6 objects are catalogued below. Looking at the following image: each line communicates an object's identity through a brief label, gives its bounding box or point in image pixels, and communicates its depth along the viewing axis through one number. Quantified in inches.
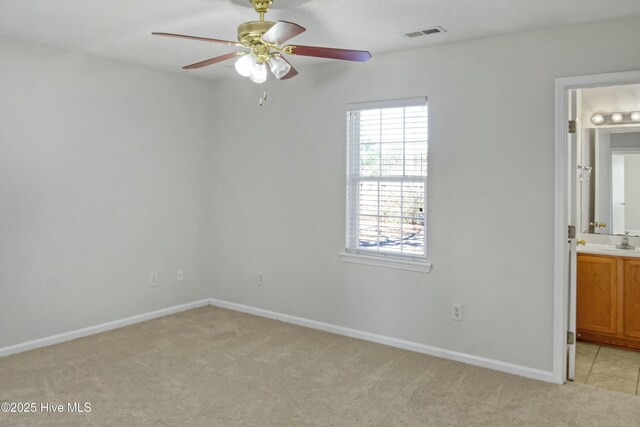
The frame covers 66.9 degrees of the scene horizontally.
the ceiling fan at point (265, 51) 95.5
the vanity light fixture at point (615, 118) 180.1
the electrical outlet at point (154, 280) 183.2
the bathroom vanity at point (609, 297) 156.5
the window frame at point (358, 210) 148.3
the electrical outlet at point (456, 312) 141.7
